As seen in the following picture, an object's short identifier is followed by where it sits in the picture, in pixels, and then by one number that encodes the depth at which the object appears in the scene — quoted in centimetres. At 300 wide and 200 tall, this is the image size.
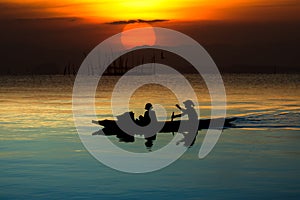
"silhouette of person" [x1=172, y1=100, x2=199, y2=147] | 3188
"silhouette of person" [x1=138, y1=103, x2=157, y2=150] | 3169
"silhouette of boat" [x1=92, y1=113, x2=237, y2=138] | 3303
